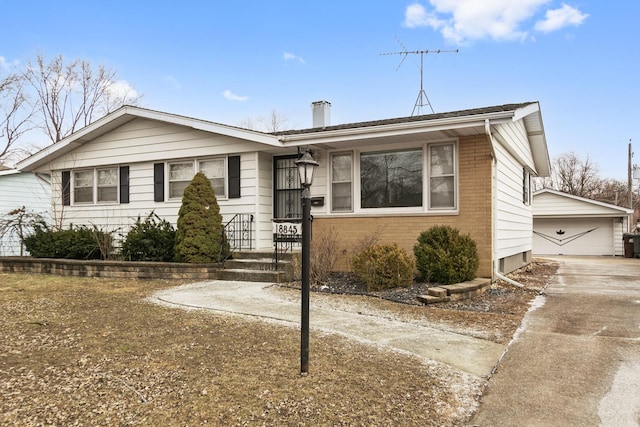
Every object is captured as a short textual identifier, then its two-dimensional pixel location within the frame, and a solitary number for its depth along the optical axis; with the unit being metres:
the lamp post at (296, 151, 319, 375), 3.80
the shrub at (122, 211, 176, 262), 10.17
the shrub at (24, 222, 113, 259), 11.05
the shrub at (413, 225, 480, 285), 7.89
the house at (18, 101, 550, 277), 8.95
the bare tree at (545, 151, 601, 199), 40.97
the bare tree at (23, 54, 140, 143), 27.03
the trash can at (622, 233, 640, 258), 20.61
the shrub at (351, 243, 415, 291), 7.88
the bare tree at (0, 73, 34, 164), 26.02
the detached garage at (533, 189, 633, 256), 22.08
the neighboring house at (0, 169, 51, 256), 17.48
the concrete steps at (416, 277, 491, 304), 6.97
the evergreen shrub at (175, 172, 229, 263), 9.61
